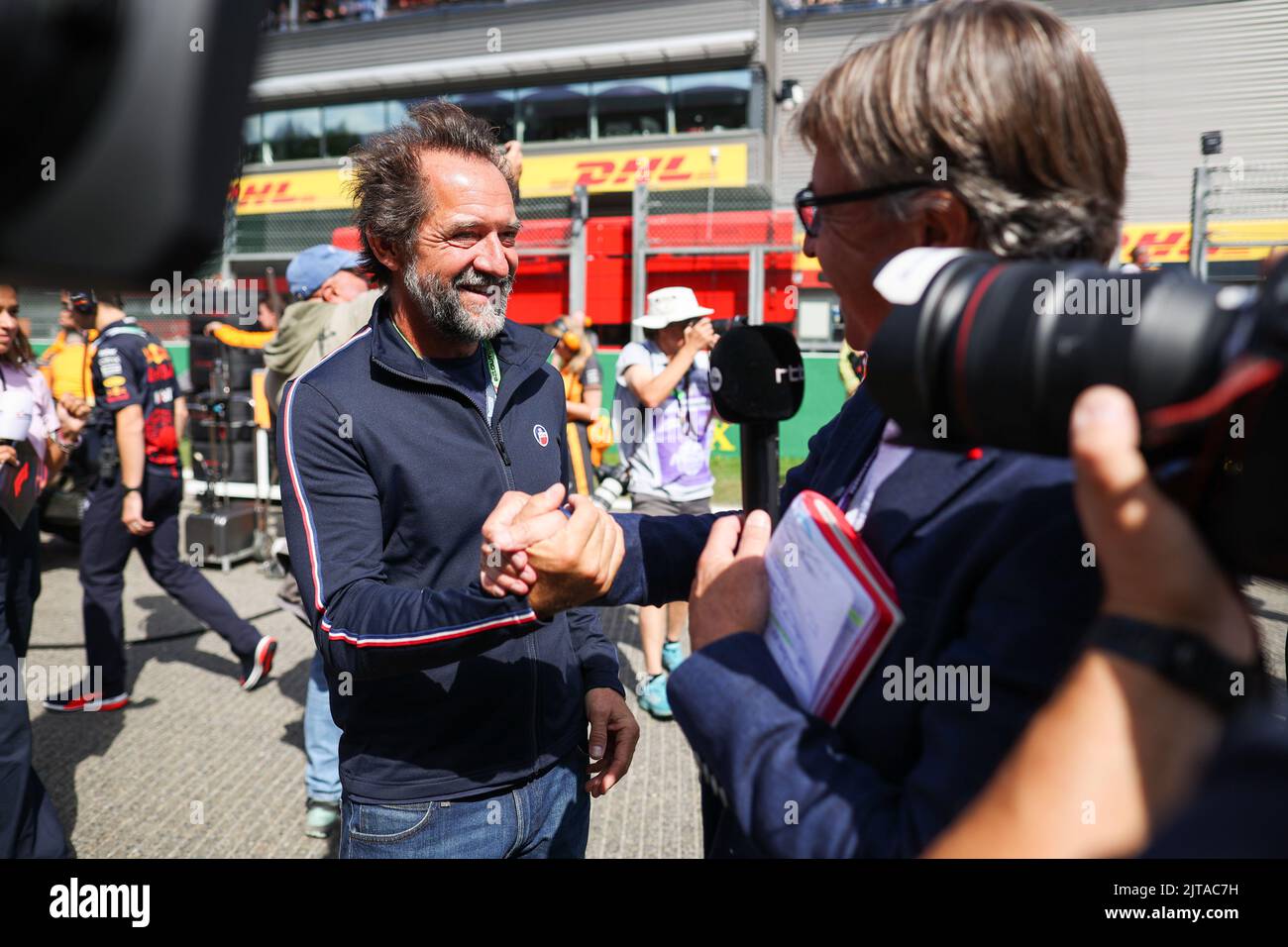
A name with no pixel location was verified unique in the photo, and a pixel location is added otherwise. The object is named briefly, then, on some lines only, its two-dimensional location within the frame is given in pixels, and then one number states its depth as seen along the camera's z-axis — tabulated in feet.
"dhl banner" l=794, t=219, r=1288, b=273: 28.35
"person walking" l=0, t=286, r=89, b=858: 9.40
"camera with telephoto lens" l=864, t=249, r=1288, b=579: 2.04
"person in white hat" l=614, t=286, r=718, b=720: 17.01
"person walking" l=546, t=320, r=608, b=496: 22.25
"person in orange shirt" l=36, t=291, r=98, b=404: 22.25
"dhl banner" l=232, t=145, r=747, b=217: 66.44
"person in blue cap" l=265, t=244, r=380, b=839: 11.54
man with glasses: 2.70
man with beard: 5.23
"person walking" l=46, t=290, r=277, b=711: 15.47
